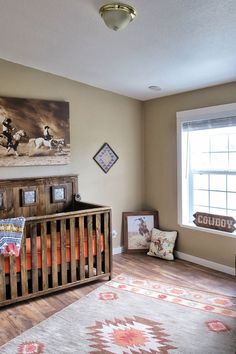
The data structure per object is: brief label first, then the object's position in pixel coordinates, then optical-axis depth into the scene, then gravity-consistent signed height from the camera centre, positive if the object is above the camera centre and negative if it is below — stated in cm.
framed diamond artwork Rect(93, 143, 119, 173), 394 +17
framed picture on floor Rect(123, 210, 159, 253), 416 -82
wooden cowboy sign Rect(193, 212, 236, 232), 334 -59
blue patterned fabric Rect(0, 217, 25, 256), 258 -55
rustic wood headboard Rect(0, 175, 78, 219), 322 -27
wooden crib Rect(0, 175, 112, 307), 275 -70
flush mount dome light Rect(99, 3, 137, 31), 198 +102
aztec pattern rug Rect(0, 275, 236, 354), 209 -119
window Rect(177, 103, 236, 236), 338 +9
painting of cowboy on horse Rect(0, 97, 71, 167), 321 +43
